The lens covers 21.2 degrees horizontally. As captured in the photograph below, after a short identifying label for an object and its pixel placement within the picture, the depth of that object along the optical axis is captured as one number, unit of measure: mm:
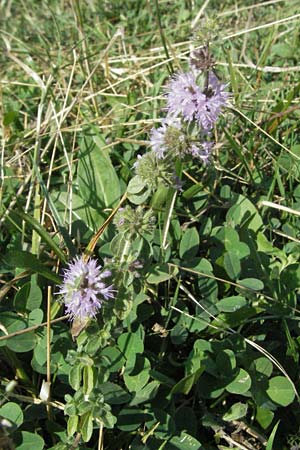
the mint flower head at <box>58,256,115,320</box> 285
